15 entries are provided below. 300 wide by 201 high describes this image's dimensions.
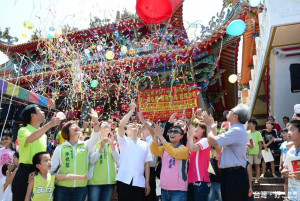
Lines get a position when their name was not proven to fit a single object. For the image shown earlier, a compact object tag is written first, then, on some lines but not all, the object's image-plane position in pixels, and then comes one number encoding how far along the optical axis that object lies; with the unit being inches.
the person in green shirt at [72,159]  131.2
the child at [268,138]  251.1
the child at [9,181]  155.8
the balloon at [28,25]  269.2
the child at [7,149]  174.1
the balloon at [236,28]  243.6
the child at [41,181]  120.0
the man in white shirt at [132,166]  142.2
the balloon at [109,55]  325.7
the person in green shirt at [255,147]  233.5
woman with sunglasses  132.2
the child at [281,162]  154.6
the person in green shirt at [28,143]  116.8
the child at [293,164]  111.3
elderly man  118.0
